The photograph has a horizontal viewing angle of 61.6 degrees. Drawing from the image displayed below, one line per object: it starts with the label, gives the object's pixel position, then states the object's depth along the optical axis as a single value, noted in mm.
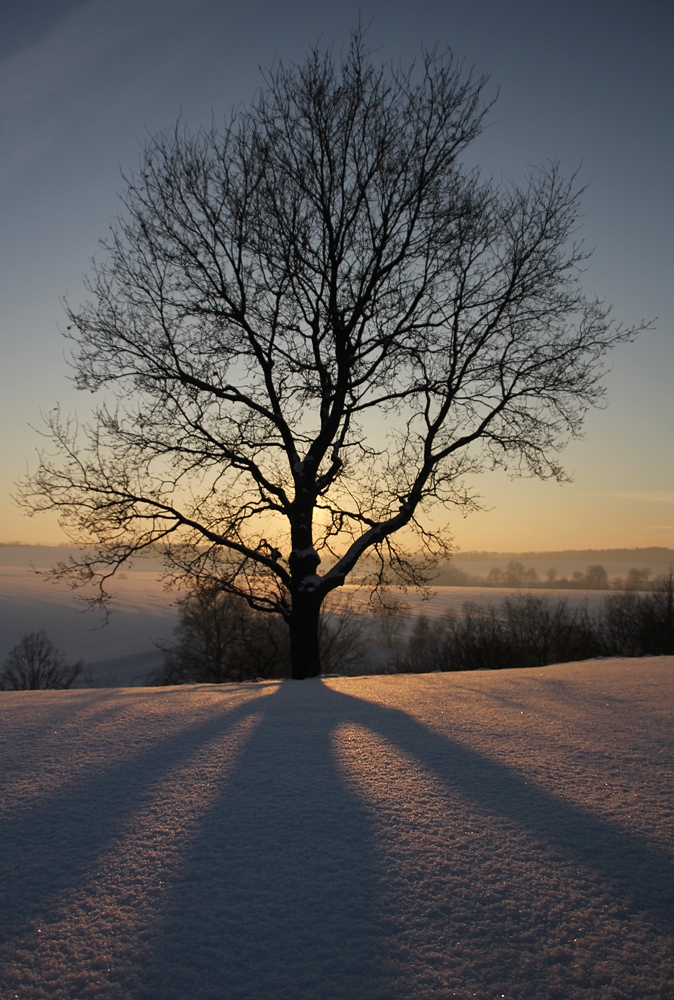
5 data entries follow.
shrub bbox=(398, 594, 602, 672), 21453
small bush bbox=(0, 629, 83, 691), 30953
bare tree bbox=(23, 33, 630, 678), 9312
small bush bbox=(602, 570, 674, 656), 22248
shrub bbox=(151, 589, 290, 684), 25469
